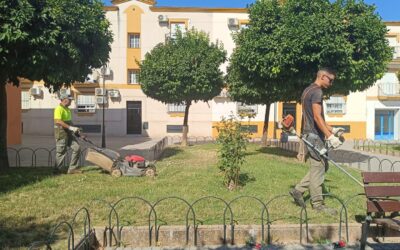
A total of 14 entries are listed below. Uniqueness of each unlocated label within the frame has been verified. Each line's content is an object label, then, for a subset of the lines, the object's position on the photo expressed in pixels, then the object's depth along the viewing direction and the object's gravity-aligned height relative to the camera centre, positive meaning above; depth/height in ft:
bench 14.92 -3.28
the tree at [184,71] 57.67 +5.57
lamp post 61.62 -3.92
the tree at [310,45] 33.86 +5.66
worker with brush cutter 19.62 -1.14
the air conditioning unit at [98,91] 91.32 +4.14
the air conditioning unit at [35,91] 95.48 +4.14
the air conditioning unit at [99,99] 93.91 +2.44
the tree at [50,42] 25.51 +4.56
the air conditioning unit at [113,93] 95.09 +3.86
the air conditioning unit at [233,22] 95.35 +20.42
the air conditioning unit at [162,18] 94.94 +21.01
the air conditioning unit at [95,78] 93.86 +7.19
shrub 25.12 -2.46
